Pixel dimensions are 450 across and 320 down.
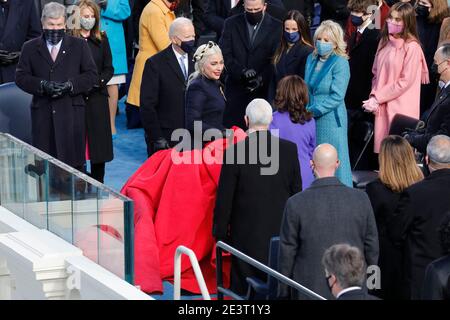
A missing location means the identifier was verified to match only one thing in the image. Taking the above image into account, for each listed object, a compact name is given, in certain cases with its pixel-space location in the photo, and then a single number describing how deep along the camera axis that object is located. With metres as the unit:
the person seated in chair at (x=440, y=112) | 20.61
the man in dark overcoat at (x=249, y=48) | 24.05
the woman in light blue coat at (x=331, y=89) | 22.12
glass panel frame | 17.30
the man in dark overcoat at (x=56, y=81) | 21.86
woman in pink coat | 22.86
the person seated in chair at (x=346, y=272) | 13.44
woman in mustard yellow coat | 25.89
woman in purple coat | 19.98
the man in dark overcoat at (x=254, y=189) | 18.12
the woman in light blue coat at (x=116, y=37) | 27.32
